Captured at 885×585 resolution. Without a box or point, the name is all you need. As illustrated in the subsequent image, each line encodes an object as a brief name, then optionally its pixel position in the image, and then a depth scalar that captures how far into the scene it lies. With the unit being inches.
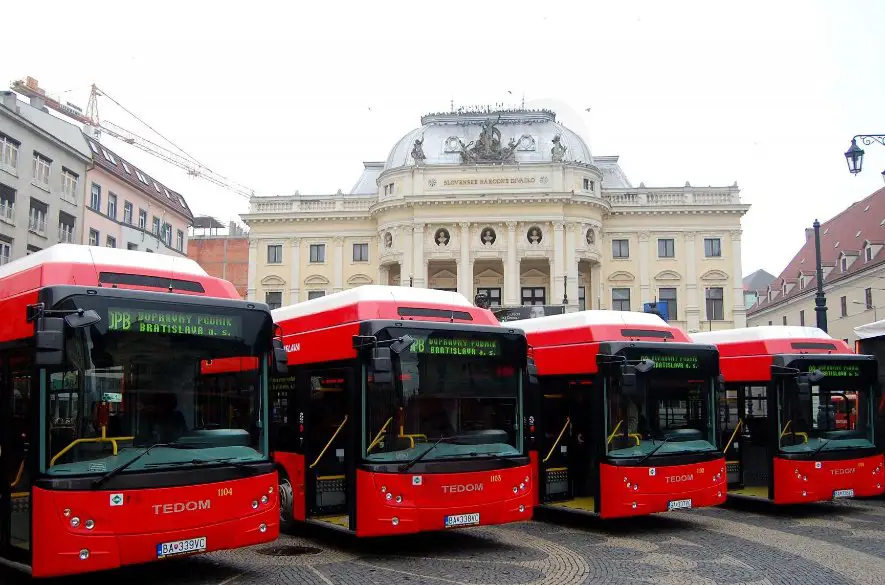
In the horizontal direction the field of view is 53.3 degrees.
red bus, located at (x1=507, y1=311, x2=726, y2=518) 474.6
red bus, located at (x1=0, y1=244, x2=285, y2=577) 304.8
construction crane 3422.2
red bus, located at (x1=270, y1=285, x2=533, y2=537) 396.5
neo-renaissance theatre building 2213.3
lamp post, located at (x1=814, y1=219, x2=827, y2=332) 944.9
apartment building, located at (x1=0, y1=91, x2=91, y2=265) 1547.7
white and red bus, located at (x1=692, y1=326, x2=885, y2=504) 542.3
